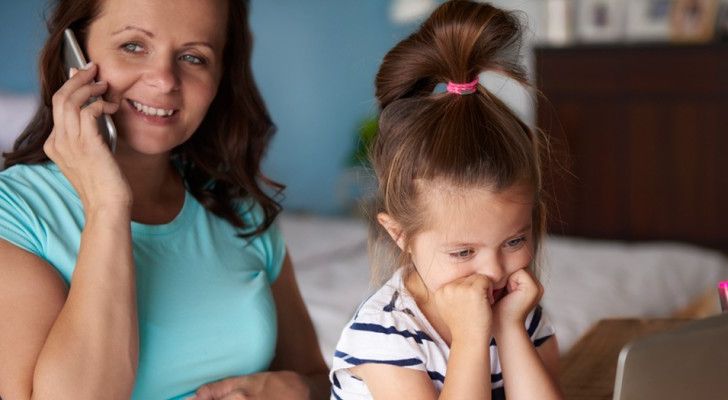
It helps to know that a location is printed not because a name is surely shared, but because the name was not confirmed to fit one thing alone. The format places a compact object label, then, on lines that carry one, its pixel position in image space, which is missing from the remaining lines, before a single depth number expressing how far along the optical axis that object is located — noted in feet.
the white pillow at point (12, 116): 11.53
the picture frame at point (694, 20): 15.05
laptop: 2.90
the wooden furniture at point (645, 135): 15.10
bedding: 8.86
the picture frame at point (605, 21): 15.79
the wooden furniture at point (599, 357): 4.79
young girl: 3.94
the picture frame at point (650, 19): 15.42
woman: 4.20
